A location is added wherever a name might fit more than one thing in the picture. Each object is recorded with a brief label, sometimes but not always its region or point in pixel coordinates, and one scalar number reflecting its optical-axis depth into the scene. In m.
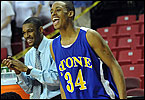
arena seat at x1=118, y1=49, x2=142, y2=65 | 10.82
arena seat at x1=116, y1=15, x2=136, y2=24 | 13.45
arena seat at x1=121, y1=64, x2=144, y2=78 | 10.00
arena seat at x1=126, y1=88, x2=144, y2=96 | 8.01
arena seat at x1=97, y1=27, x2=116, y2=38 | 12.64
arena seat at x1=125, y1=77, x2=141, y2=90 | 8.84
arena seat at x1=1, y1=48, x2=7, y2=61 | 9.44
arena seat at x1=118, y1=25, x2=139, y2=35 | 12.61
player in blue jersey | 3.79
